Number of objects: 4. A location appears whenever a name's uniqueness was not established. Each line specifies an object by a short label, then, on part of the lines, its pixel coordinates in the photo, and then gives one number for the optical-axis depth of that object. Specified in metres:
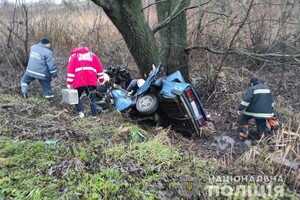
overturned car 5.05
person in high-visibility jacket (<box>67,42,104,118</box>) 6.45
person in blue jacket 7.23
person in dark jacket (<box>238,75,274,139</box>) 5.75
